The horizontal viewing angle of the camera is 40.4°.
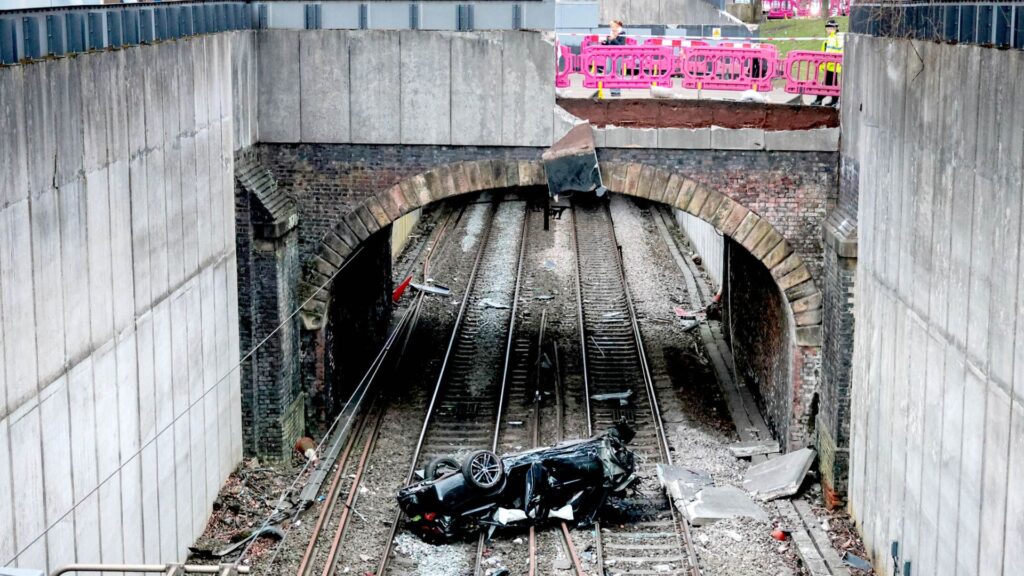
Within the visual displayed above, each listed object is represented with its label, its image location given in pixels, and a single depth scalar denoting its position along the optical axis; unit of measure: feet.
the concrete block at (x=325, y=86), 56.18
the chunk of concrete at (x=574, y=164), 56.03
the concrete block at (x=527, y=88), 55.88
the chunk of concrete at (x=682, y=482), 52.49
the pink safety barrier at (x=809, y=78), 56.44
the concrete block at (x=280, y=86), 56.24
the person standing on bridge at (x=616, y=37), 65.15
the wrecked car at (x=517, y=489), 48.80
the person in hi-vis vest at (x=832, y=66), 58.39
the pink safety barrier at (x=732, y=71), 57.36
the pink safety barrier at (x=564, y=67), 57.47
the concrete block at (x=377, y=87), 56.13
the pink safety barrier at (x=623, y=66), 57.82
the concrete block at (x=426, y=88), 56.18
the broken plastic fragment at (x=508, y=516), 49.42
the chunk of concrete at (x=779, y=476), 53.06
